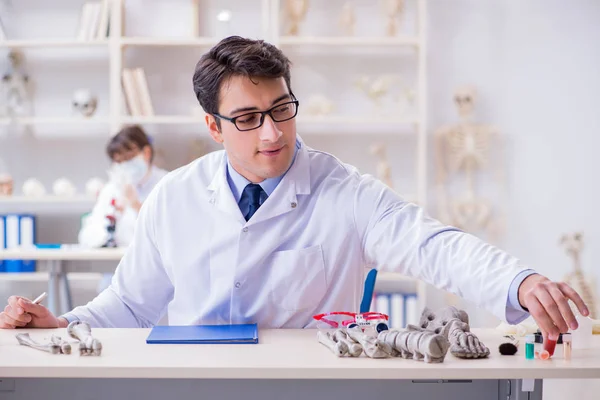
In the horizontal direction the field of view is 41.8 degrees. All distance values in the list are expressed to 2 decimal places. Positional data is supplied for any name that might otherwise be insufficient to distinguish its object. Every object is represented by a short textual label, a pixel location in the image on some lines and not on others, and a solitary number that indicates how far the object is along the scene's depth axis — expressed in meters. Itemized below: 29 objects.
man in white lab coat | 1.81
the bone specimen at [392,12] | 4.53
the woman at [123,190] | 4.14
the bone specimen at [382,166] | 4.58
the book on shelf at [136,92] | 4.55
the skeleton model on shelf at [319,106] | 4.56
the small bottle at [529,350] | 1.43
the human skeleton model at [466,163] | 4.60
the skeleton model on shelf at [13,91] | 4.78
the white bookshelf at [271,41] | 4.46
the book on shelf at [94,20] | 4.59
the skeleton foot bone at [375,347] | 1.42
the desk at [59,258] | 3.90
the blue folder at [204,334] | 1.54
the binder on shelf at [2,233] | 4.56
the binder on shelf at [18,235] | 4.60
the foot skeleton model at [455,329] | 1.42
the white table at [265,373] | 1.33
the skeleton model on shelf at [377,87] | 4.55
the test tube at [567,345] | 1.43
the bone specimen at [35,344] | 1.46
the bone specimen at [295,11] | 4.60
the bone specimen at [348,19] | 4.59
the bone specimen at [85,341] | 1.44
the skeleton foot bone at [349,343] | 1.43
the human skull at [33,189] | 4.64
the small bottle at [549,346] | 1.43
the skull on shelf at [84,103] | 4.68
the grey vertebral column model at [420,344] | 1.37
